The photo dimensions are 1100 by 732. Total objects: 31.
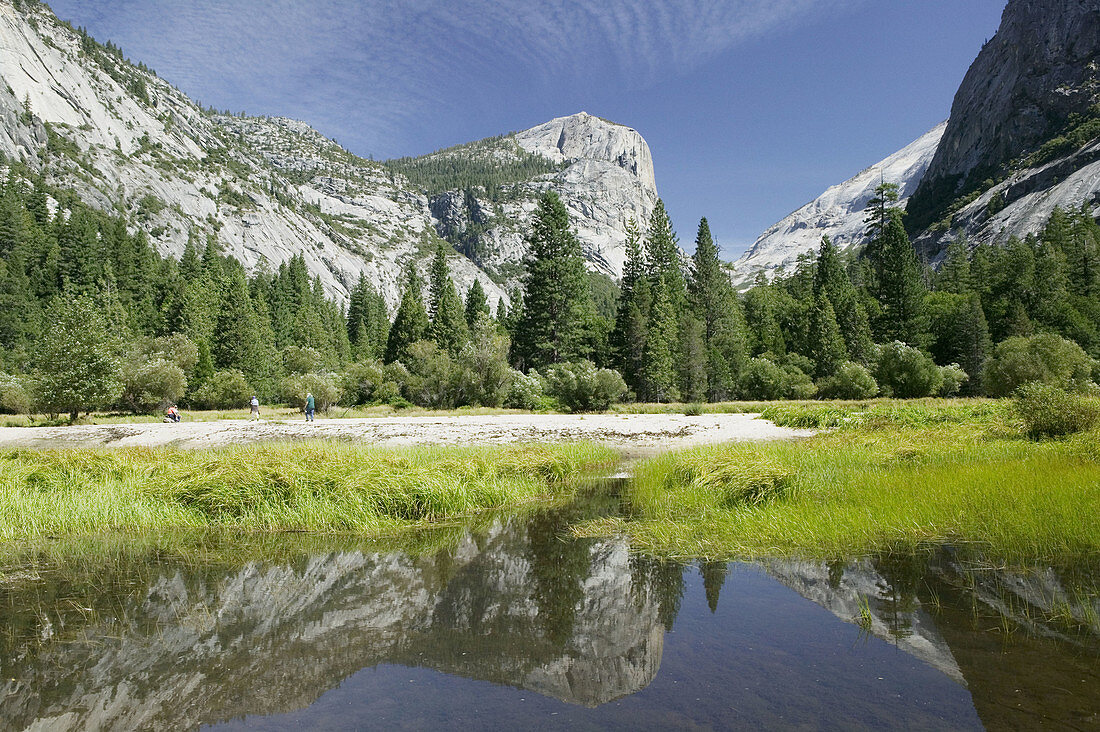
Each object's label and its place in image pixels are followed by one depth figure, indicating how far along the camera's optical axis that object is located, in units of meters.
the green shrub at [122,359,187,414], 46.53
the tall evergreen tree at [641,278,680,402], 52.06
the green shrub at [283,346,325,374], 68.06
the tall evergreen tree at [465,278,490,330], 86.44
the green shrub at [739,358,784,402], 53.12
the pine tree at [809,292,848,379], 56.50
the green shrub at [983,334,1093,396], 35.44
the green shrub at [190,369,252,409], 55.88
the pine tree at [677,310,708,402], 53.44
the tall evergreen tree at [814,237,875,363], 59.25
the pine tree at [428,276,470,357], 66.94
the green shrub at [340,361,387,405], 57.50
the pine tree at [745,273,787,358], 66.88
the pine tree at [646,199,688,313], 68.62
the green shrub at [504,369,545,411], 44.78
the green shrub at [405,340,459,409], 48.09
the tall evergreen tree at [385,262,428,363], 70.19
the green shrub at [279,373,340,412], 53.53
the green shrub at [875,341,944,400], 45.88
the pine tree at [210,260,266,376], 64.48
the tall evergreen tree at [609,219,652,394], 57.28
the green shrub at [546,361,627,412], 39.97
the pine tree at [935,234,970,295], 77.19
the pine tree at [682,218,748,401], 59.56
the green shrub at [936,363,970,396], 47.03
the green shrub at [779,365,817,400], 51.88
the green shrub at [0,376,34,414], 47.44
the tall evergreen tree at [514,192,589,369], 58.66
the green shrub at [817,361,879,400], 45.69
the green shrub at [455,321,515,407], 45.69
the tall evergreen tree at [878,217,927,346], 61.38
